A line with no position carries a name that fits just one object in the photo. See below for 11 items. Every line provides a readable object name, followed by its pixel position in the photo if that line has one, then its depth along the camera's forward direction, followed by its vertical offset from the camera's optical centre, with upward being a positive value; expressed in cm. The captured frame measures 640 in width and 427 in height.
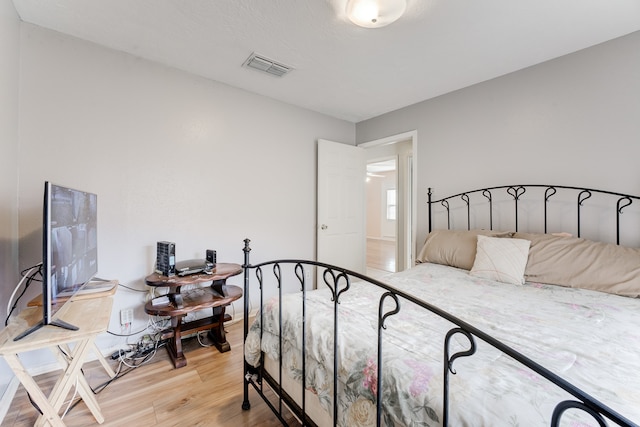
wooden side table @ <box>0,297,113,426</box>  114 -54
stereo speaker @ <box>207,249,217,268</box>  239 -37
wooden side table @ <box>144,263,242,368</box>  205 -69
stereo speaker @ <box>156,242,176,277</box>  213 -35
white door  350 +12
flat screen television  115 -17
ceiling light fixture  161 +123
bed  75 -49
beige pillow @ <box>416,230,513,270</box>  232 -29
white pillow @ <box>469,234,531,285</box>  198 -34
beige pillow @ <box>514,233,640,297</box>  168 -33
